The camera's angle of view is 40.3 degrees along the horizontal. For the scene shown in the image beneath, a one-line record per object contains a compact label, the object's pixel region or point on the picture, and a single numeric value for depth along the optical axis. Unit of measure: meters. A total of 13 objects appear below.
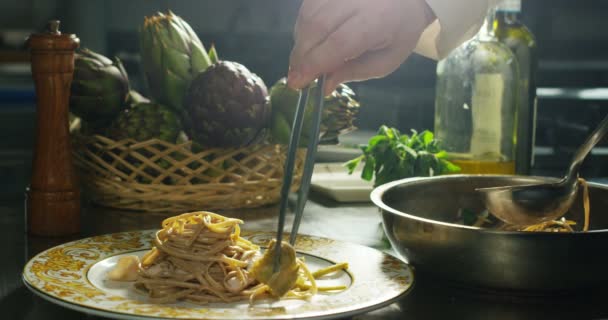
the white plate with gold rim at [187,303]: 0.69
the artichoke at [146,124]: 1.23
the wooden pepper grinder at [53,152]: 1.07
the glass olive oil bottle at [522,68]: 1.45
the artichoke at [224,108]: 1.19
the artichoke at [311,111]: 1.25
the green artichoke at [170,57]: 1.29
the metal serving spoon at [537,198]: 0.94
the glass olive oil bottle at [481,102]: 1.34
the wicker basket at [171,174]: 1.21
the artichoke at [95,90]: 1.25
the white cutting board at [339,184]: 1.38
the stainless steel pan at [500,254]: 0.77
